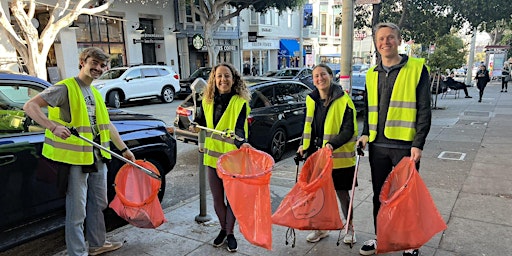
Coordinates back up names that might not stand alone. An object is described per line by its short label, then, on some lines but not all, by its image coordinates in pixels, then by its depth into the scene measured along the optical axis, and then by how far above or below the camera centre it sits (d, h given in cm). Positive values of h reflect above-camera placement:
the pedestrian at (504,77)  1902 -145
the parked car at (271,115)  688 -115
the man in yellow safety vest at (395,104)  292 -41
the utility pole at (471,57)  2295 -53
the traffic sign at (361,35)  2748 +110
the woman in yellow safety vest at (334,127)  331 -65
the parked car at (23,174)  314 -97
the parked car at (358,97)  1114 -134
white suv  1502 -113
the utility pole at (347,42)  693 +16
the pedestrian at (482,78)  1533 -119
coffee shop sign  2713 +41
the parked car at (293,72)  1978 -102
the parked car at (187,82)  1864 -131
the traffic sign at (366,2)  664 +83
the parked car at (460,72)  4504 -305
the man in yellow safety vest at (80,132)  280 -58
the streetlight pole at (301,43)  3606 +84
